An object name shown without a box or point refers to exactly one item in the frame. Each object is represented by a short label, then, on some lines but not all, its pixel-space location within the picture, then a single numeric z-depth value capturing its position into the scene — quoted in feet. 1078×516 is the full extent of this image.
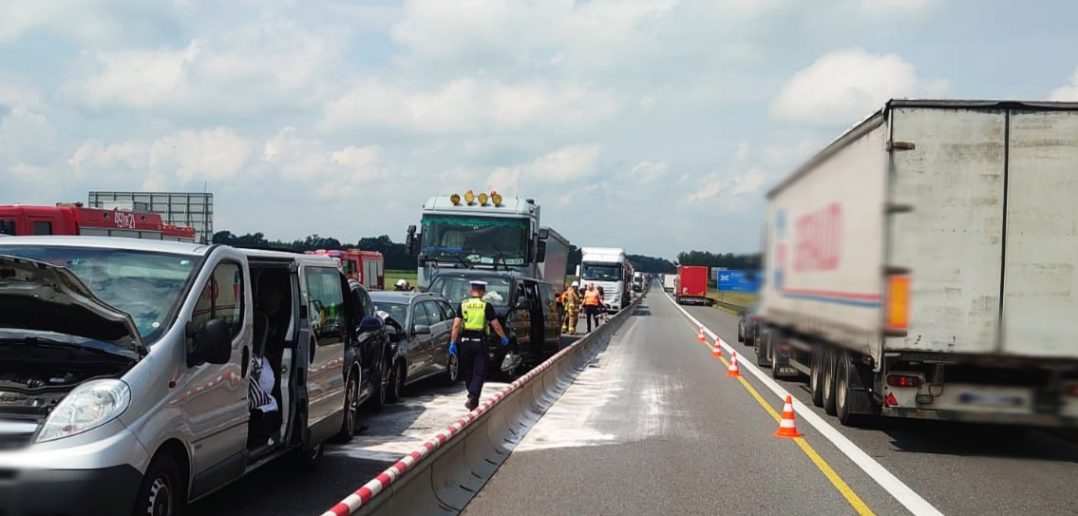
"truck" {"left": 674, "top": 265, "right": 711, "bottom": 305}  179.53
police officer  42.45
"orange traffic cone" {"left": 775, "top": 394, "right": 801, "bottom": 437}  38.42
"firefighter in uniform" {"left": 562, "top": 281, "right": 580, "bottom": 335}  109.19
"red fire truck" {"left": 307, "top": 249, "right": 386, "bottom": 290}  146.98
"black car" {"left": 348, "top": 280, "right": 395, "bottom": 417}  39.01
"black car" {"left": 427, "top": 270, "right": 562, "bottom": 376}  57.62
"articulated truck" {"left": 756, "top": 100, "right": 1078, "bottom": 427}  15.66
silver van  17.40
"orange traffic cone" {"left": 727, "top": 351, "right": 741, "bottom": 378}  65.26
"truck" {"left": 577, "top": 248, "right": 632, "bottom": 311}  176.55
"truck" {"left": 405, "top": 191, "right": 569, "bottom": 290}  75.87
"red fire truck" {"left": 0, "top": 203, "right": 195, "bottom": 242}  68.57
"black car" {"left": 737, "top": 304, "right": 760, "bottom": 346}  88.28
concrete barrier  19.90
